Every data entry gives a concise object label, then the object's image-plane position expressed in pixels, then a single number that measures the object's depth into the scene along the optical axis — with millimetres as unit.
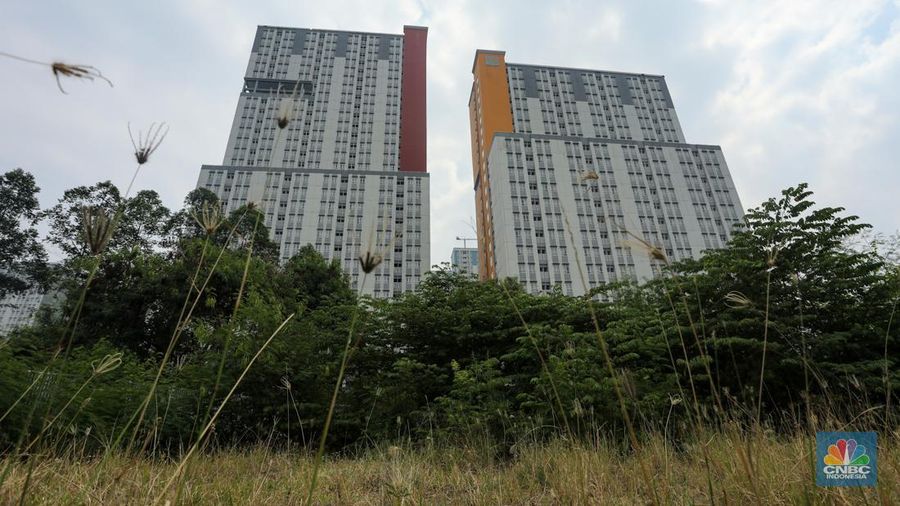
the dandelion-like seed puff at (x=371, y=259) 1277
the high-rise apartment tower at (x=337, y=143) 60906
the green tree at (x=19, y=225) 23641
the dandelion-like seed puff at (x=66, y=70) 1146
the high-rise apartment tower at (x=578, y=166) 53281
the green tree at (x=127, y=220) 19703
